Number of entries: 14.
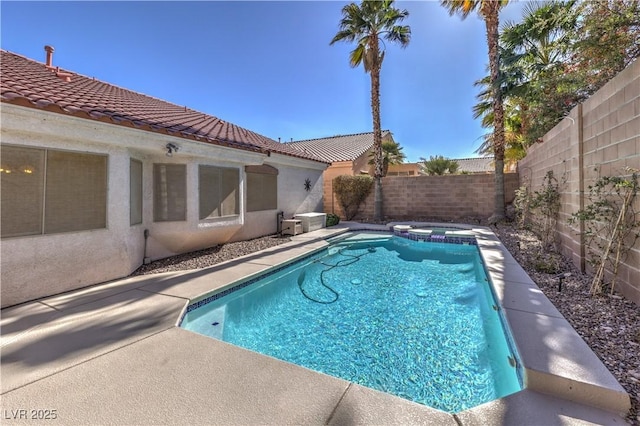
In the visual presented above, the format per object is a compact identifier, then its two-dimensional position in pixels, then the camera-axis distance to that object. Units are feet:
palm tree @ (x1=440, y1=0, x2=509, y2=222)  44.47
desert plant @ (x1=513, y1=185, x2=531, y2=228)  37.58
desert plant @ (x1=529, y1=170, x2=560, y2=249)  27.12
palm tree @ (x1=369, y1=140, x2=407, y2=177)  76.06
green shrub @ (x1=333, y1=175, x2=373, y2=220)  60.08
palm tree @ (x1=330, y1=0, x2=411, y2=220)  50.65
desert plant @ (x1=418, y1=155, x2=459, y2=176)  80.33
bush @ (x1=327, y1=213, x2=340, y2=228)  51.37
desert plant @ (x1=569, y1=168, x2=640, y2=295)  14.57
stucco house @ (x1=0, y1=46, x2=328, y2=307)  16.25
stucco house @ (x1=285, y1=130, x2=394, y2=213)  64.49
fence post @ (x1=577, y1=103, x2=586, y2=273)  20.61
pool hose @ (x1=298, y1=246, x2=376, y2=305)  21.58
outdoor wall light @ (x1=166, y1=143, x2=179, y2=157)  24.07
